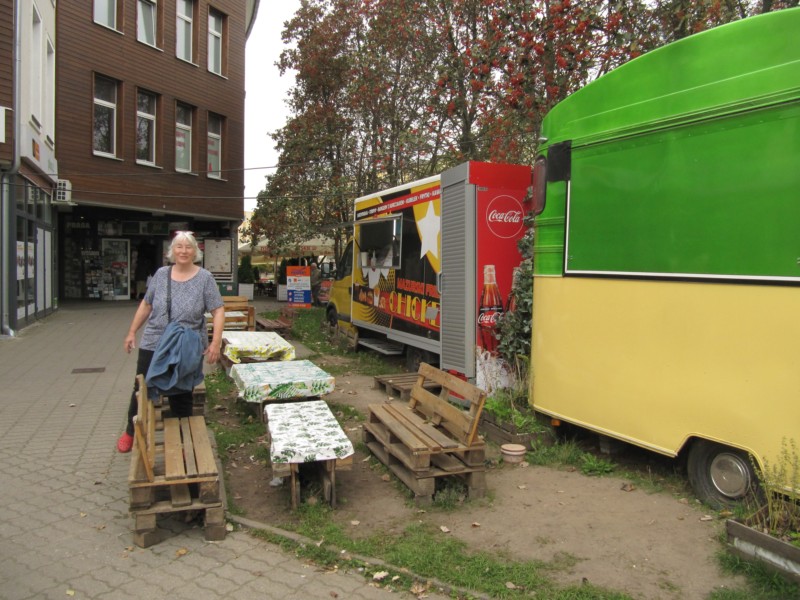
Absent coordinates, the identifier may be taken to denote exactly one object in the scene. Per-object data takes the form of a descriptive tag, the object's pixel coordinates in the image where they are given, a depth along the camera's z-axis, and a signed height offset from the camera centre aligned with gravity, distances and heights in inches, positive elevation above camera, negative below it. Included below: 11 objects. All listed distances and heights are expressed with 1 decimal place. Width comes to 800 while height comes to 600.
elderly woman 185.3 -10.4
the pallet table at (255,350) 311.4 -40.1
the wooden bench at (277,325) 515.8 -46.0
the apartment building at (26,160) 448.8 +81.0
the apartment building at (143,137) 682.2 +155.7
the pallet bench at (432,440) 172.7 -48.5
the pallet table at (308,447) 165.0 -46.9
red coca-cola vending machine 261.7 +8.1
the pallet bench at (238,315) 442.3 -32.8
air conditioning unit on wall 654.5 +74.8
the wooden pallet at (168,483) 144.8 -49.9
